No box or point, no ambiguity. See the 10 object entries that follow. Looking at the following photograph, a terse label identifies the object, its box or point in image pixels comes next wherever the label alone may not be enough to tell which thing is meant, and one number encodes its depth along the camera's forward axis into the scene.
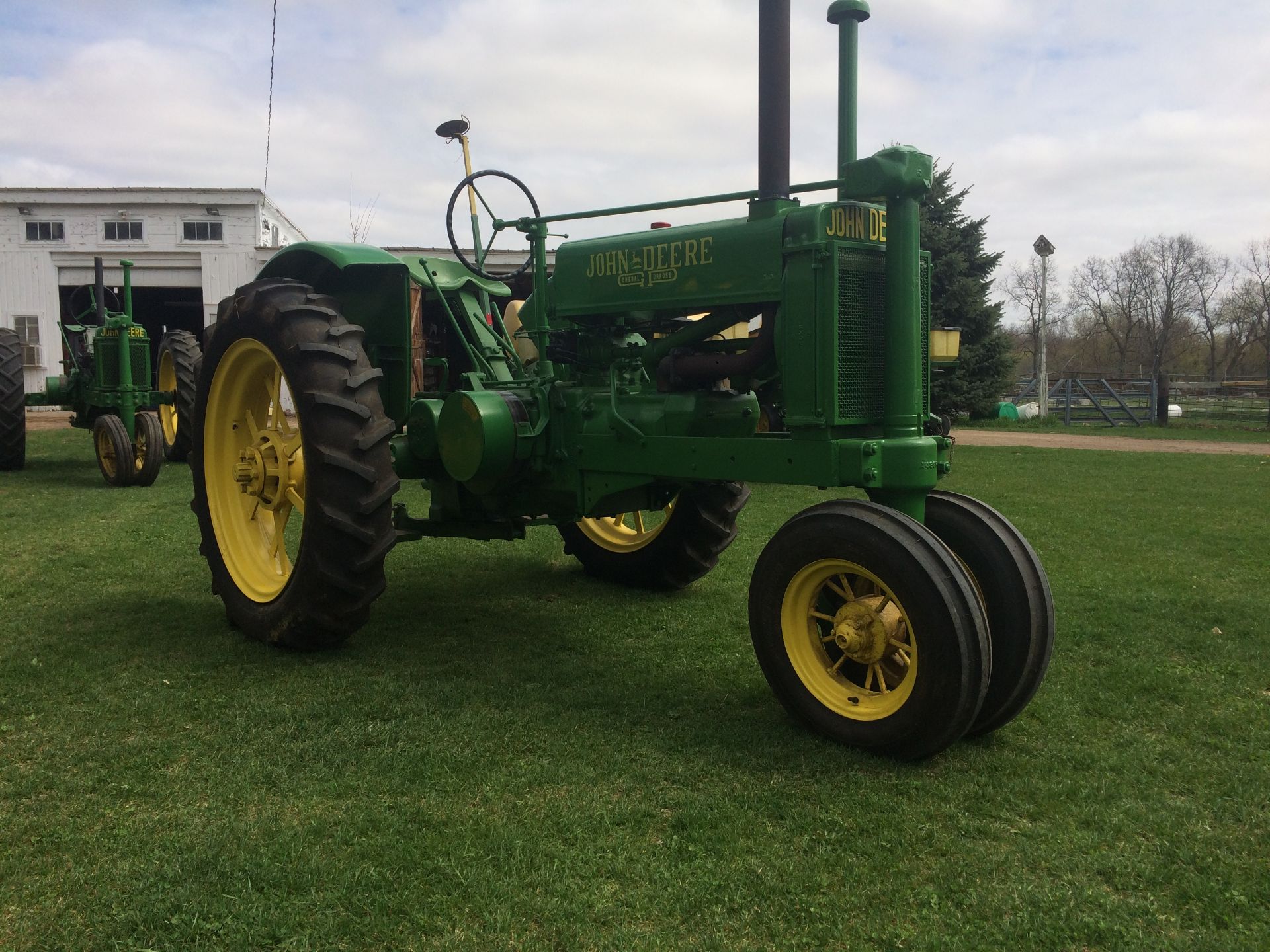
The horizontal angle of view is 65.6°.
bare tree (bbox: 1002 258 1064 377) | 42.81
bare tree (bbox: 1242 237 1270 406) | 42.28
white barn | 23.42
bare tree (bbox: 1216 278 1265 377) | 43.03
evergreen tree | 18.83
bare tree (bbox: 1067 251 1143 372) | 46.97
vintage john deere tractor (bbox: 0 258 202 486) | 10.22
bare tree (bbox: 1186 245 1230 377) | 45.41
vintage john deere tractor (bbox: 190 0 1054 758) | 3.14
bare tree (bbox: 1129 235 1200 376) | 45.59
